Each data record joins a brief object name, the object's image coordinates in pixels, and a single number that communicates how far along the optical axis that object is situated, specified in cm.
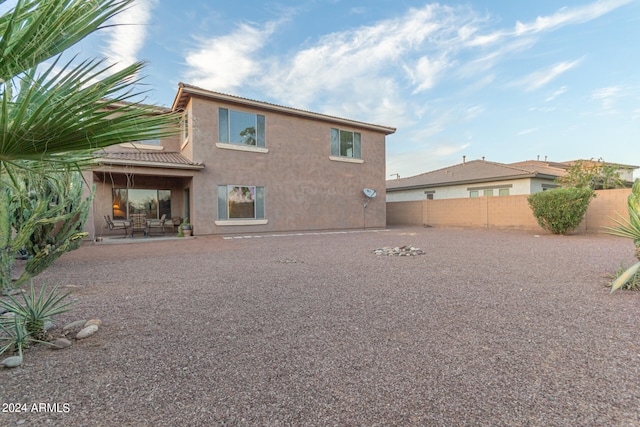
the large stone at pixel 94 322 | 319
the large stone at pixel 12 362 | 231
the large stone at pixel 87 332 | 290
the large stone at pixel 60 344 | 268
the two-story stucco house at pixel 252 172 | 1235
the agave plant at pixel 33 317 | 276
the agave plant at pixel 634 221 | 479
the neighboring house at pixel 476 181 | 1808
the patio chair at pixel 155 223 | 1251
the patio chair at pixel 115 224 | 1219
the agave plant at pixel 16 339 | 255
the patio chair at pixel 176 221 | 1399
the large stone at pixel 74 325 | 306
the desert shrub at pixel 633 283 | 433
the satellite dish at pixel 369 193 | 1670
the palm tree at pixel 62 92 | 117
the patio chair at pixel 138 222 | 1194
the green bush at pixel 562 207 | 1191
